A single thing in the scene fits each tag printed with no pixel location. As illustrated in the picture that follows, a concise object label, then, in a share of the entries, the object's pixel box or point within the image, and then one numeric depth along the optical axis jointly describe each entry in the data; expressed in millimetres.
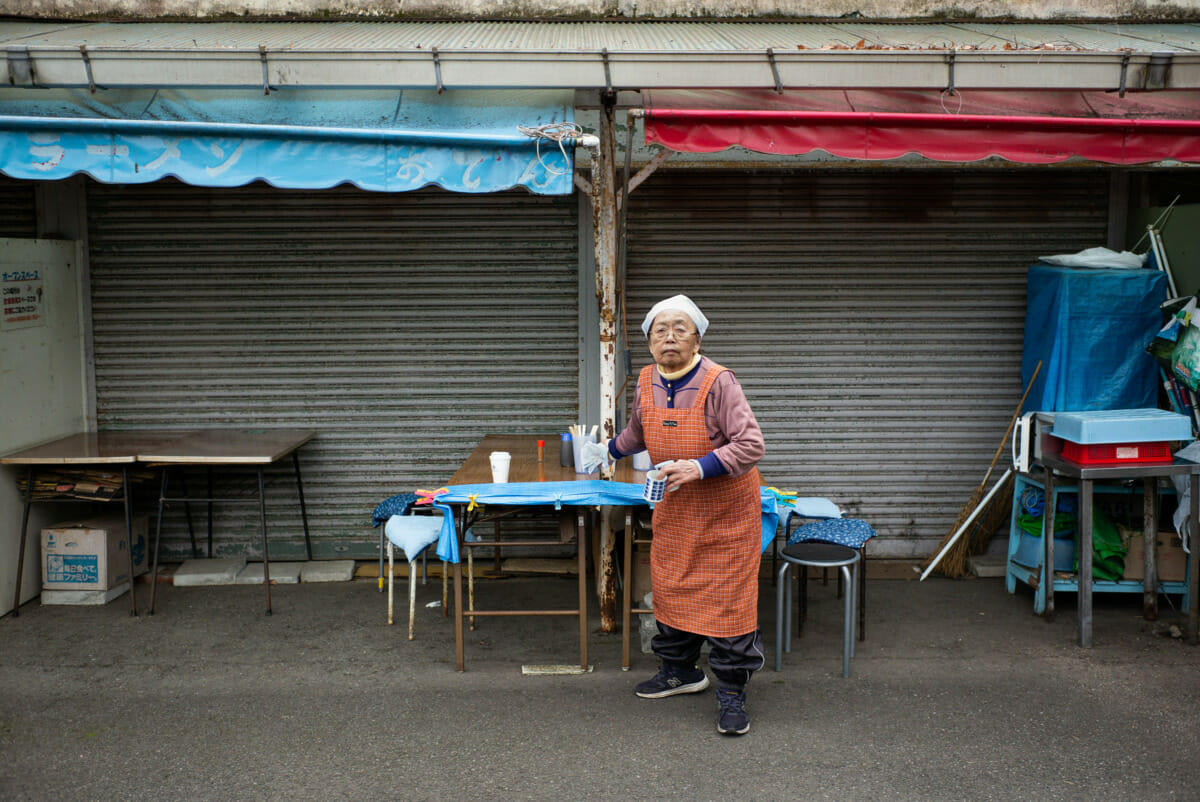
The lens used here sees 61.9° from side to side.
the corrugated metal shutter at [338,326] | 7055
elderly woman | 4602
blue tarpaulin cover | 6441
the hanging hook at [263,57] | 5316
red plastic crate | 5812
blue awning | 4996
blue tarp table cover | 5145
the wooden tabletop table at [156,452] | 6125
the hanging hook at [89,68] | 5332
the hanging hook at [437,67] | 5371
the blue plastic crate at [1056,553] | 6414
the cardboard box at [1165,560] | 6277
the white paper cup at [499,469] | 5484
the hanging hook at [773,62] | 5422
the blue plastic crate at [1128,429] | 5727
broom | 7062
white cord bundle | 5012
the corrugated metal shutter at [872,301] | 7078
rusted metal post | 5363
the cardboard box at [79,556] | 6449
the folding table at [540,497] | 5156
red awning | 5098
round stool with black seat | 5211
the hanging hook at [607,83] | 5305
